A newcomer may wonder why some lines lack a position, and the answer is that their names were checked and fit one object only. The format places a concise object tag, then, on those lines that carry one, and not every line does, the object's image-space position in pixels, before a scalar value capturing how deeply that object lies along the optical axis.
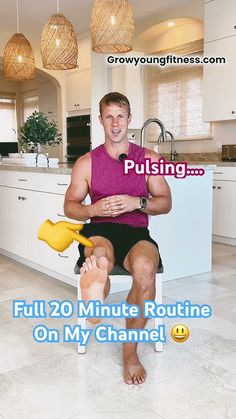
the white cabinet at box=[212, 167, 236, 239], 4.46
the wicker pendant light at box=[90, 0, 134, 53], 3.16
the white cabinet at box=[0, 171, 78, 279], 2.98
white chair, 1.93
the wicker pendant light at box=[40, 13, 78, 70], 3.46
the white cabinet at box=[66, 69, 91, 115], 6.80
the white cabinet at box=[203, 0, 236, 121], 4.58
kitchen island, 3.00
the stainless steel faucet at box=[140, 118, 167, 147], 2.86
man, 1.82
